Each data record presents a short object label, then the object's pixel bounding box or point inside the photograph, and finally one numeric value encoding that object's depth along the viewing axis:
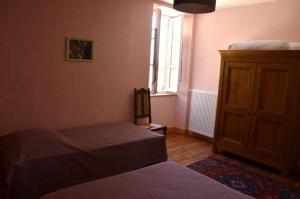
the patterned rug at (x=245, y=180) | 2.71
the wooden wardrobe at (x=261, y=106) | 3.00
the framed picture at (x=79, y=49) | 2.95
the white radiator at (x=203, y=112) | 4.24
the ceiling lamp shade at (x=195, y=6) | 1.81
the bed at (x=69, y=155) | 2.01
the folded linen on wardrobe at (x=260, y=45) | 3.05
